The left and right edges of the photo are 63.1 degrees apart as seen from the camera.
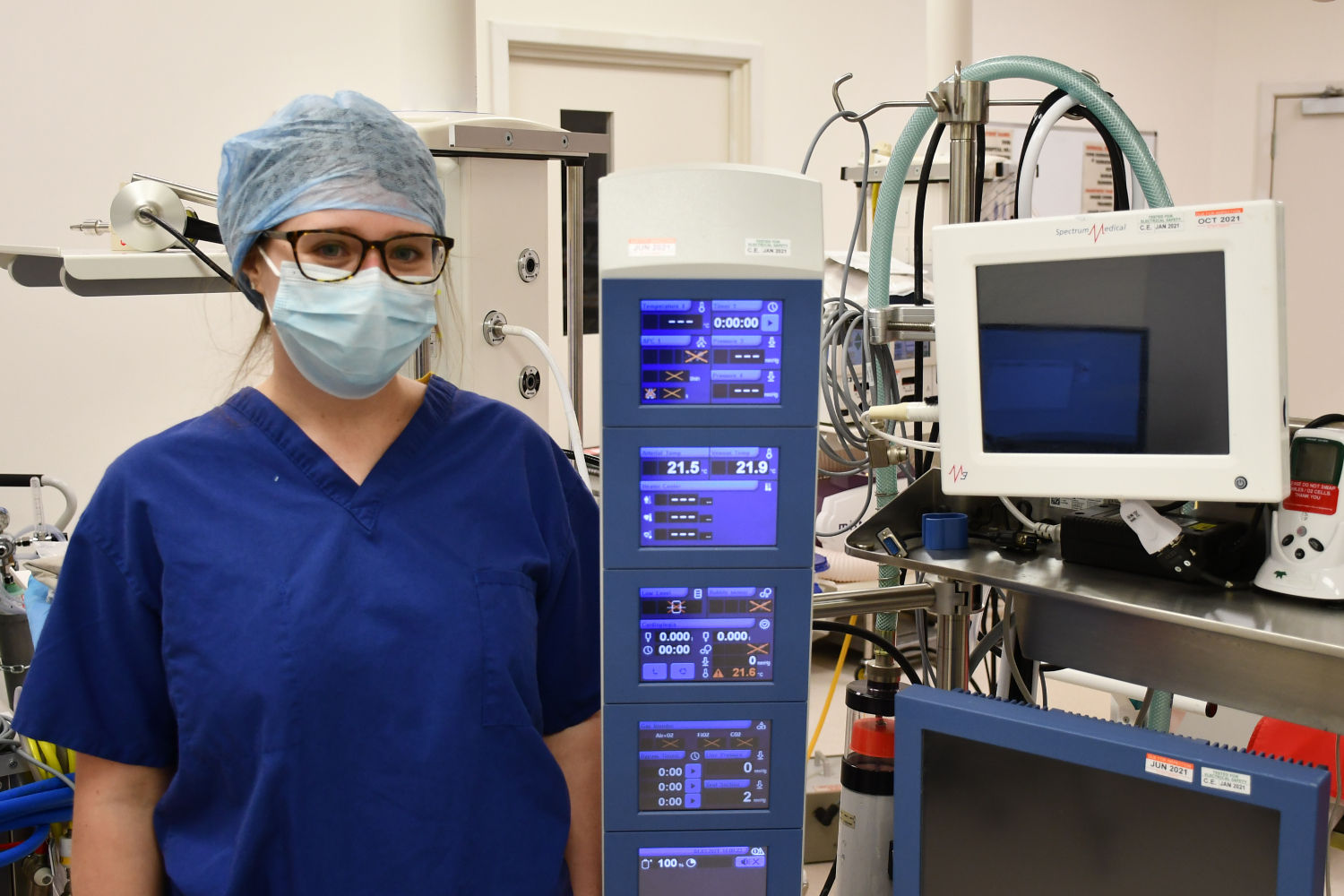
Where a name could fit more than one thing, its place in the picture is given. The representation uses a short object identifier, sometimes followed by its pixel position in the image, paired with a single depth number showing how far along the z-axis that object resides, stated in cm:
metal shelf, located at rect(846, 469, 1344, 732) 121
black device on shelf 136
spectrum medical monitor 125
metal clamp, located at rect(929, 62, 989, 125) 158
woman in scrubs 99
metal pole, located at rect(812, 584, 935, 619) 153
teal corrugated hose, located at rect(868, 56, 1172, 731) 147
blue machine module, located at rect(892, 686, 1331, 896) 113
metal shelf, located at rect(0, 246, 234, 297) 158
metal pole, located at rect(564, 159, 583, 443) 176
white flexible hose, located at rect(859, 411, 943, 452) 157
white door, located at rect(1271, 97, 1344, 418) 512
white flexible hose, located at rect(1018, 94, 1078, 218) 157
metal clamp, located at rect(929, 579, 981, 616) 163
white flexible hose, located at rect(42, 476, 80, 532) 203
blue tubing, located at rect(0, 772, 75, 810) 137
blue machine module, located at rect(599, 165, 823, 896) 103
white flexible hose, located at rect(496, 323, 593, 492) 157
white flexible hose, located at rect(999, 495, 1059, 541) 157
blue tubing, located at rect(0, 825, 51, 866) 139
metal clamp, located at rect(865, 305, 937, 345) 156
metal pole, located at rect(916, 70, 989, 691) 158
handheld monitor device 127
